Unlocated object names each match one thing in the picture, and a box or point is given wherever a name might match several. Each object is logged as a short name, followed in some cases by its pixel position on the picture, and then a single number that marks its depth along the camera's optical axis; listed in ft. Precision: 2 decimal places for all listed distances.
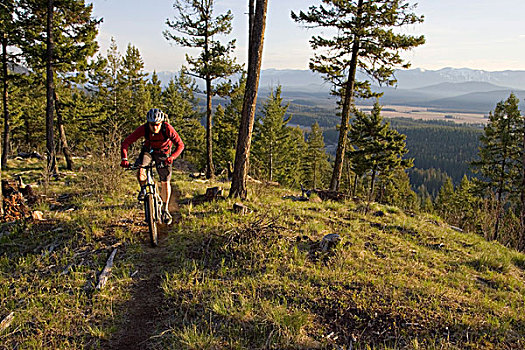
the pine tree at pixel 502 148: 80.18
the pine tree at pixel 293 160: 120.53
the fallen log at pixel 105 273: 15.02
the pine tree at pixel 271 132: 103.86
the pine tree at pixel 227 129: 108.59
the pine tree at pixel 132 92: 100.17
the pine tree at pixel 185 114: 121.70
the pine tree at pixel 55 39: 43.60
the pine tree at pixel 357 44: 42.39
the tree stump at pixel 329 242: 19.16
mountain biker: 18.90
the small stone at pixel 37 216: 21.76
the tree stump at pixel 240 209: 23.72
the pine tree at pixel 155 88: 125.75
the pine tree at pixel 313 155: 146.51
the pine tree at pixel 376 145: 95.62
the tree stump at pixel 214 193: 27.81
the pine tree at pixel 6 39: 44.42
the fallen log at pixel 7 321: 11.84
